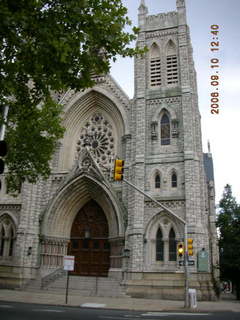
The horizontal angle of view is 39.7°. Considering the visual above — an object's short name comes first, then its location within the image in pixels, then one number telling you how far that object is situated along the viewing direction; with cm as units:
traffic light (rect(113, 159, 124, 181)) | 1370
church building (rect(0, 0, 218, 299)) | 2227
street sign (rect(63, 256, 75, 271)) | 1769
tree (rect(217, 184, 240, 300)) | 2550
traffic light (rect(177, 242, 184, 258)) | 1602
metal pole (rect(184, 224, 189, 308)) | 1569
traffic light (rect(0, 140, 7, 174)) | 811
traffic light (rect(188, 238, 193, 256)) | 1568
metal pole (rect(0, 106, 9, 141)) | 1020
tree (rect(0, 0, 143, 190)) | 1031
